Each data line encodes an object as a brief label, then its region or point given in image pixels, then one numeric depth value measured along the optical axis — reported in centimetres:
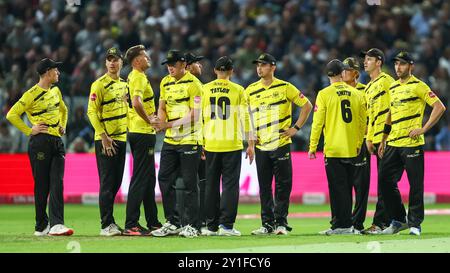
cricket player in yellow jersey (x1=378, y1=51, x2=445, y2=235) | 1493
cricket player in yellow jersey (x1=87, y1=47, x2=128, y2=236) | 1484
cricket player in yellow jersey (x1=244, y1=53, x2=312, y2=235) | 1544
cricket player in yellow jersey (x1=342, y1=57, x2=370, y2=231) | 1539
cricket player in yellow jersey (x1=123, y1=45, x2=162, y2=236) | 1476
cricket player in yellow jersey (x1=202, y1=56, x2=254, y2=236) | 1504
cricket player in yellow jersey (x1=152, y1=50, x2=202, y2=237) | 1452
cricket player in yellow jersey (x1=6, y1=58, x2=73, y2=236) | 1506
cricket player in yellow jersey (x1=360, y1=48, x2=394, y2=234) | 1562
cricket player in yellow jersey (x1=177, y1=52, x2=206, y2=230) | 1543
